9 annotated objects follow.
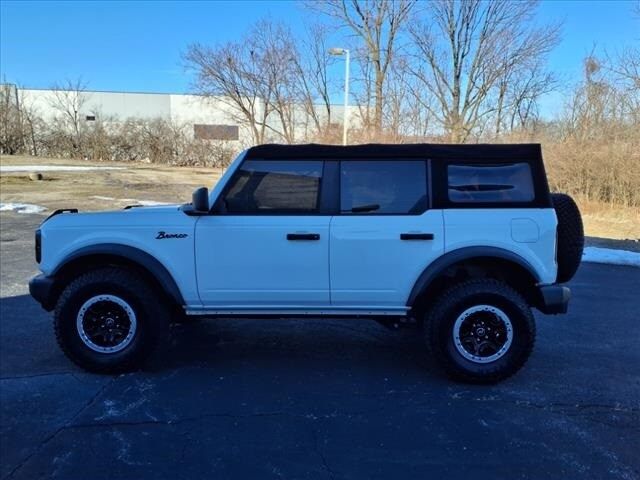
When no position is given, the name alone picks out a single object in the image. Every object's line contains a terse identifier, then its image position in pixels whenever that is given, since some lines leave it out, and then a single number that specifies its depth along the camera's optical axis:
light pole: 20.28
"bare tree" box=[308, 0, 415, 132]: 27.52
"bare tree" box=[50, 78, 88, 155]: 38.24
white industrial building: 35.75
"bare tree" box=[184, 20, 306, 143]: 33.16
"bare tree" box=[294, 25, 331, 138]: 33.25
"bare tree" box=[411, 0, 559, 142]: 25.58
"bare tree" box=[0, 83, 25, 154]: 33.22
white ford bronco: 3.95
